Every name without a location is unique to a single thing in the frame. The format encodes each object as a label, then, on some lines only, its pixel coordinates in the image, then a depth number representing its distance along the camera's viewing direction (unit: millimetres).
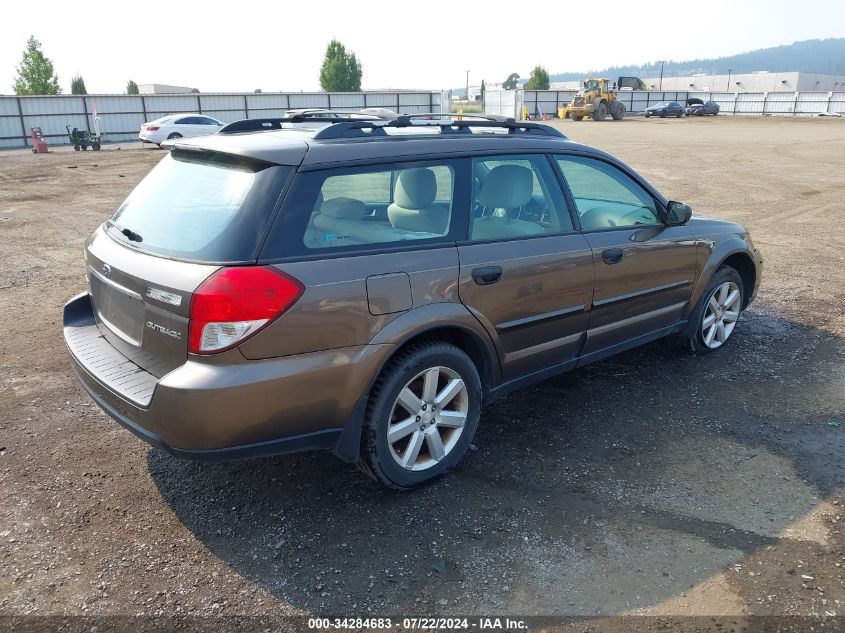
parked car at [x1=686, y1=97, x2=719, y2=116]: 54031
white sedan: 27328
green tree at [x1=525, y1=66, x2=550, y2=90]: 77625
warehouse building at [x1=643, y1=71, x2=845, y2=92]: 107125
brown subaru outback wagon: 2857
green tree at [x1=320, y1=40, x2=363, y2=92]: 69188
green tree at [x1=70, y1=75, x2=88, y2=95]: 57094
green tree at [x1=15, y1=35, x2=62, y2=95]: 57469
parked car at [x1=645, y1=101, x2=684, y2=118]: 51562
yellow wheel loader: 46781
